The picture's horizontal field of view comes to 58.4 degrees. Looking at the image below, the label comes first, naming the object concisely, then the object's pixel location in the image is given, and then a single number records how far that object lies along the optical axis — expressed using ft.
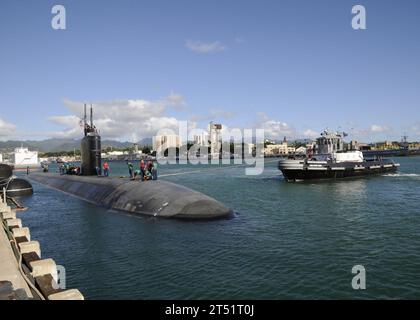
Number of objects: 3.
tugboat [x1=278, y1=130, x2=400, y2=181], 166.30
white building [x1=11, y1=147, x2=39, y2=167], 426.51
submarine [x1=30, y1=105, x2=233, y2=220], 69.77
